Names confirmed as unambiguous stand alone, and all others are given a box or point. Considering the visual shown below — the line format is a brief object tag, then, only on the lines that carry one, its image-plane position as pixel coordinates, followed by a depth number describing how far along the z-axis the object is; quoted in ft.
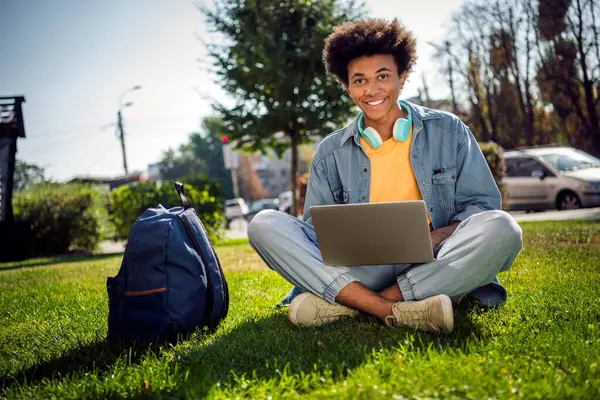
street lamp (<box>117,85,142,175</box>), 106.22
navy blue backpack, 9.64
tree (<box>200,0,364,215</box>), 39.40
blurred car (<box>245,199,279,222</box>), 120.06
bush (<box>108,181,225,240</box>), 42.91
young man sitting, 9.05
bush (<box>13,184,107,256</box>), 46.60
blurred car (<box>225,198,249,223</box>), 127.24
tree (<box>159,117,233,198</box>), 257.14
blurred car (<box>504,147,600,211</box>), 43.49
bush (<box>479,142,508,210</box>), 43.83
